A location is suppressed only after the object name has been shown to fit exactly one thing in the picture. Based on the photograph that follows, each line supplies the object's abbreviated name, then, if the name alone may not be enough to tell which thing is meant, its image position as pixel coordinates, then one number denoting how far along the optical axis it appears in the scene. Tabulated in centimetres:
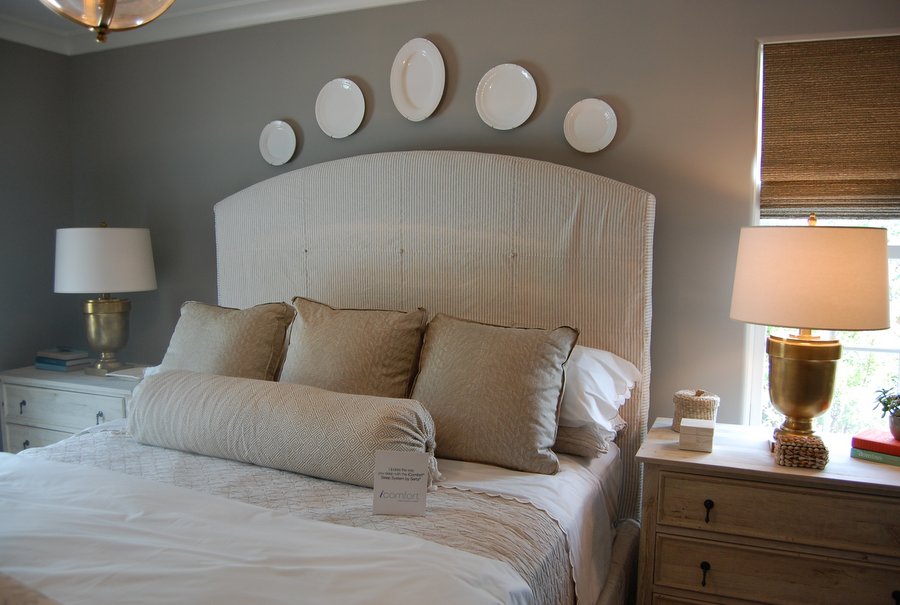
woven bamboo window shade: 216
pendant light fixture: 126
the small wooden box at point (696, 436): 196
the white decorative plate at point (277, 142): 303
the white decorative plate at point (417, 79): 270
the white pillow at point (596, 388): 210
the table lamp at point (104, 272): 307
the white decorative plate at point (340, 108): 287
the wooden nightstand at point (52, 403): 296
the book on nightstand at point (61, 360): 328
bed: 137
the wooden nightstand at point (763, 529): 176
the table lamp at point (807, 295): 180
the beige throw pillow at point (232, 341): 236
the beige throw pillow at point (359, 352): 218
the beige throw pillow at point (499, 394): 194
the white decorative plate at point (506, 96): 255
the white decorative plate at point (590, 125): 245
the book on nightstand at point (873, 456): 186
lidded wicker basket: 214
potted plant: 191
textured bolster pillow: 181
